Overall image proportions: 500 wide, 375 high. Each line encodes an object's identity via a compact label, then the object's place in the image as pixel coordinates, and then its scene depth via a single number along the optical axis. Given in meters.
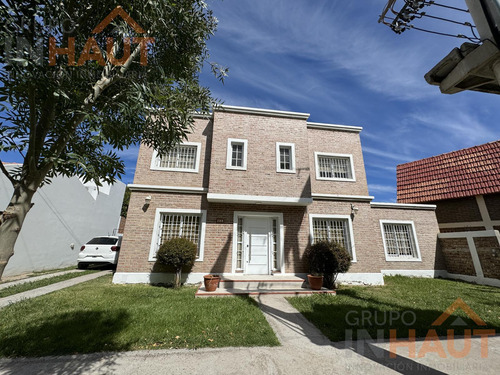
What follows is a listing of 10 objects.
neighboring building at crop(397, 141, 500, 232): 11.37
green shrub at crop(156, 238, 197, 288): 7.10
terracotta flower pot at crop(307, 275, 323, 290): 7.07
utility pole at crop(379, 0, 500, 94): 2.22
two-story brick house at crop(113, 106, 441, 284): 8.12
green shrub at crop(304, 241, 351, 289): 7.51
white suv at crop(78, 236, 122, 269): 10.41
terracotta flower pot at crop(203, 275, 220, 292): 6.48
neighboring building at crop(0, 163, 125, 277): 9.26
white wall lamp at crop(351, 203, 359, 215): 9.22
